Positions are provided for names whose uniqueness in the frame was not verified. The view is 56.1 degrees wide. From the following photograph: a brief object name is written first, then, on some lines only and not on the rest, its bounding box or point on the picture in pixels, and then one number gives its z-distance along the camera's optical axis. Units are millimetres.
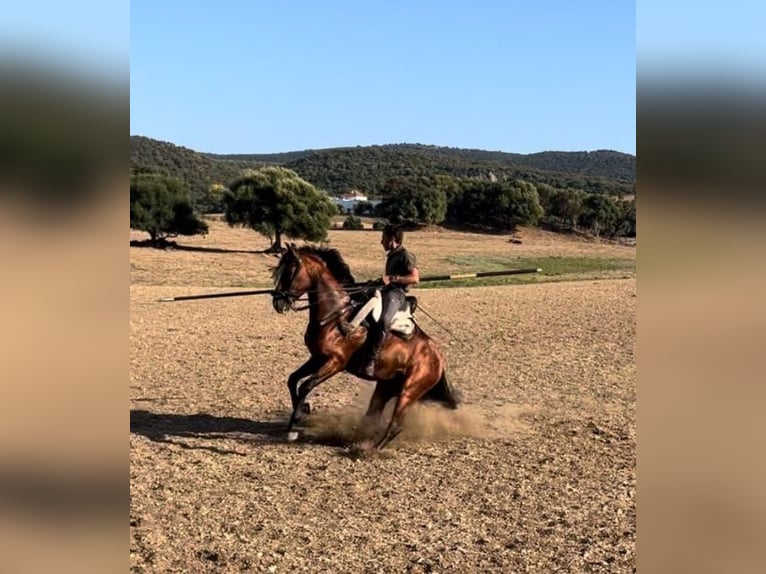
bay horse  6977
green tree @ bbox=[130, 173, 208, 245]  33531
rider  6938
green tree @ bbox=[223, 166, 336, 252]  35062
